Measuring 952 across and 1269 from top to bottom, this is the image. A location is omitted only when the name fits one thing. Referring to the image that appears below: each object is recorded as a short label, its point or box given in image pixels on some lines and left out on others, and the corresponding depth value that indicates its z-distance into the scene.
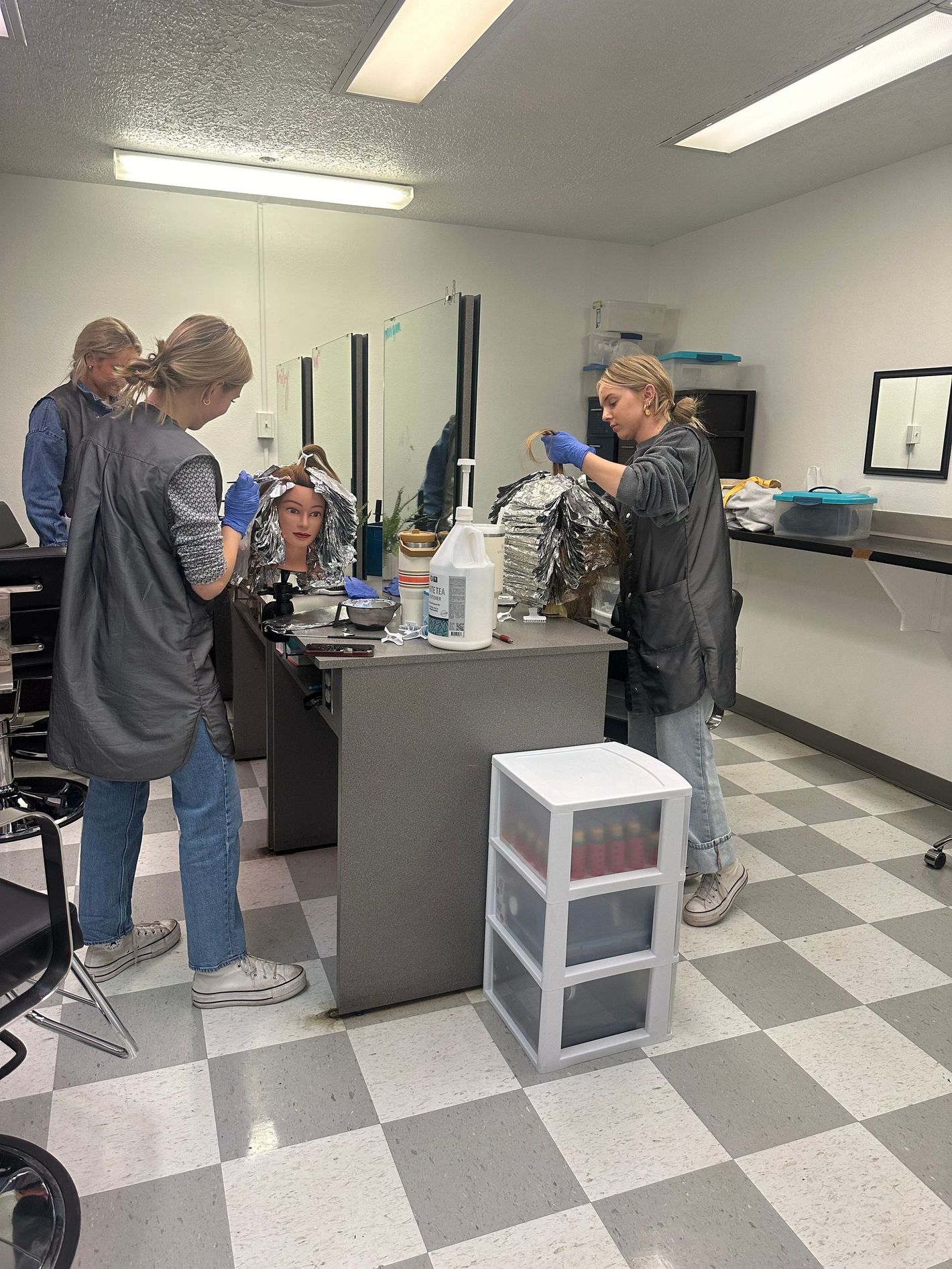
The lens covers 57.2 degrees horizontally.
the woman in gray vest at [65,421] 3.02
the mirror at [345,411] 3.33
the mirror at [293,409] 4.06
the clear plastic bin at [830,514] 3.34
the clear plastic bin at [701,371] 4.17
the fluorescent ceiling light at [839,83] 2.41
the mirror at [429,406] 2.47
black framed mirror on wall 3.25
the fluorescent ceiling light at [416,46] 2.26
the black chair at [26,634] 2.42
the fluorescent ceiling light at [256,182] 3.66
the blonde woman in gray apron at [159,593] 1.61
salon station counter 1.79
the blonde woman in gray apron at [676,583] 2.15
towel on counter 3.69
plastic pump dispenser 1.76
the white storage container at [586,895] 1.69
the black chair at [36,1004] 1.30
